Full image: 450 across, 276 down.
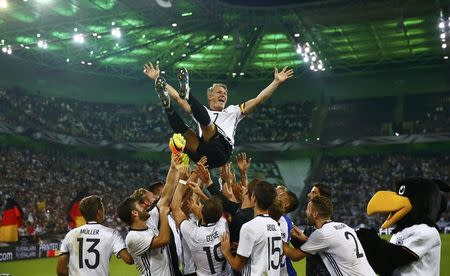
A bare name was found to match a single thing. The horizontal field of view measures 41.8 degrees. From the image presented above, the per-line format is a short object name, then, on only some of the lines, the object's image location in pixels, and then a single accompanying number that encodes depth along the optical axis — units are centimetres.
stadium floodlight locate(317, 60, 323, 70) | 3628
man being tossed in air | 689
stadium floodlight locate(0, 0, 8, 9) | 2584
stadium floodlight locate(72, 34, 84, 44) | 3039
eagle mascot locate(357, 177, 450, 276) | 497
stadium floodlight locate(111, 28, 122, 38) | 3002
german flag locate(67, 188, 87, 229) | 1865
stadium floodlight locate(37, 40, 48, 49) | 3097
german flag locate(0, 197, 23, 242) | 1872
